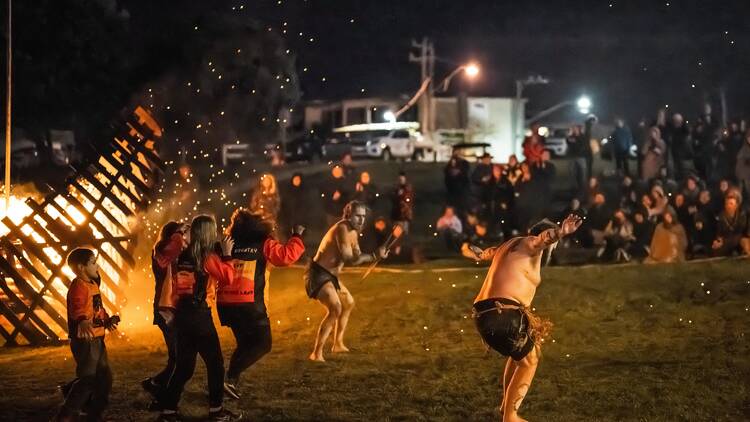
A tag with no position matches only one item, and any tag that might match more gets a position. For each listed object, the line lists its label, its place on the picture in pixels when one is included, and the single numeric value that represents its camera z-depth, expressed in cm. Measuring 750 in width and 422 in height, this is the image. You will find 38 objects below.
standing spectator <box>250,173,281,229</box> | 1594
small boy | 864
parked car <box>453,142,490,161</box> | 2244
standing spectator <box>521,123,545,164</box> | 2069
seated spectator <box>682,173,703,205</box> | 1847
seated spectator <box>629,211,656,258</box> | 1812
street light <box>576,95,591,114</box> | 4991
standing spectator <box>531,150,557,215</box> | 2050
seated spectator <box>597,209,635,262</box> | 1798
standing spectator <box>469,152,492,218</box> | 2089
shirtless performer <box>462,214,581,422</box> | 846
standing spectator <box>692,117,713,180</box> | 2211
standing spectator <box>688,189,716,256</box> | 1766
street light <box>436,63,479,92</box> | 3338
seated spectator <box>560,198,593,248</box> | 1933
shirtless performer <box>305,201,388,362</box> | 1158
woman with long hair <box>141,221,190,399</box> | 951
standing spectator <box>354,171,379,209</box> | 1920
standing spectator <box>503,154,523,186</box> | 2033
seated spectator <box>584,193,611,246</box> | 1939
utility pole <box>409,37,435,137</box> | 4116
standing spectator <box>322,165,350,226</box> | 1950
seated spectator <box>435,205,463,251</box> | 2019
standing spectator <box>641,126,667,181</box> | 2184
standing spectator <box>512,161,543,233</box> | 2034
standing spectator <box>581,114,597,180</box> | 2288
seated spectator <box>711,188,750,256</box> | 1714
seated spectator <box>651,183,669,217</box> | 1819
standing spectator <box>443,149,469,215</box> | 2100
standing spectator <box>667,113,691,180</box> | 2202
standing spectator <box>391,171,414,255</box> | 1980
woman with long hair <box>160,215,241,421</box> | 880
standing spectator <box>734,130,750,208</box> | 2066
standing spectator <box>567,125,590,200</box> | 2294
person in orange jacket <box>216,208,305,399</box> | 924
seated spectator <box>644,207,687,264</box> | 1730
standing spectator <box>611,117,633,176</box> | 2331
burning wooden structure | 1427
